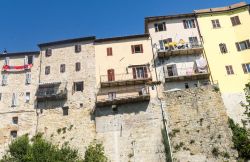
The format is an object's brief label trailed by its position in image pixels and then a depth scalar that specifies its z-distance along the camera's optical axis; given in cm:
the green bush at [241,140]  2509
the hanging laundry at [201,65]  2998
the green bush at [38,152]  2469
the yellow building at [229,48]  2883
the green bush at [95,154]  2545
